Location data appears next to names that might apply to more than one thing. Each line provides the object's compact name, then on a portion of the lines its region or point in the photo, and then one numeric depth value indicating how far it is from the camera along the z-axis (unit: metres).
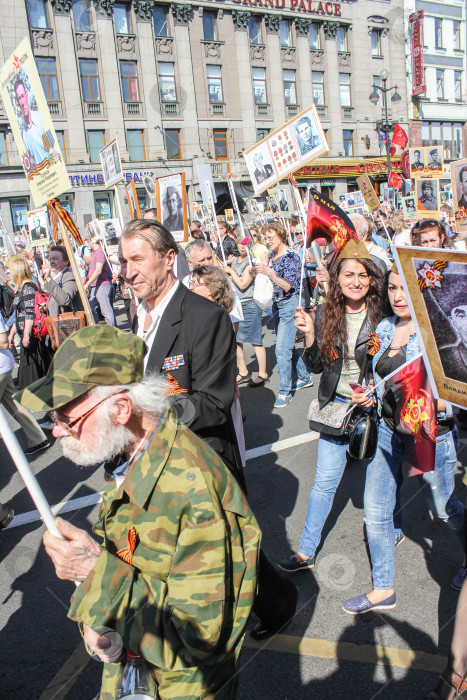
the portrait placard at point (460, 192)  6.59
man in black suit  2.39
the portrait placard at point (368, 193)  10.95
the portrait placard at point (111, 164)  9.48
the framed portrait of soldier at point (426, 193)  9.84
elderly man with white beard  1.39
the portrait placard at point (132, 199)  8.64
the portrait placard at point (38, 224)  14.12
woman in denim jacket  2.81
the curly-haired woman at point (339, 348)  3.12
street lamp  20.47
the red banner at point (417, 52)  38.31
